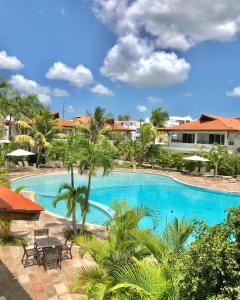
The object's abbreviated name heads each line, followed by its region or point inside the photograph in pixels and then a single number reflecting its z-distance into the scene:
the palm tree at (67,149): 10.71
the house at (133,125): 72.36
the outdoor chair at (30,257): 8.34
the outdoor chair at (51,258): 8.25
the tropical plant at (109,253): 5.79
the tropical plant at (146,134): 34.62
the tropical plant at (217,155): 29.55
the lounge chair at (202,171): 31.36
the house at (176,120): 82.59
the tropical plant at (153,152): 35.69
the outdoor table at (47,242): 8.67
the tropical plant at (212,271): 3.60
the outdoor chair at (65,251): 9.12
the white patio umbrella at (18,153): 26.88
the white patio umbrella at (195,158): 29.88
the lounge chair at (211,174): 30.81
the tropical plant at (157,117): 57.84
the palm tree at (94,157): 10.55
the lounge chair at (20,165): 29.02
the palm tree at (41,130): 30.21
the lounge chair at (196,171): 31.68
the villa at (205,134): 33.75
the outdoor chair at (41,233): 9.66
